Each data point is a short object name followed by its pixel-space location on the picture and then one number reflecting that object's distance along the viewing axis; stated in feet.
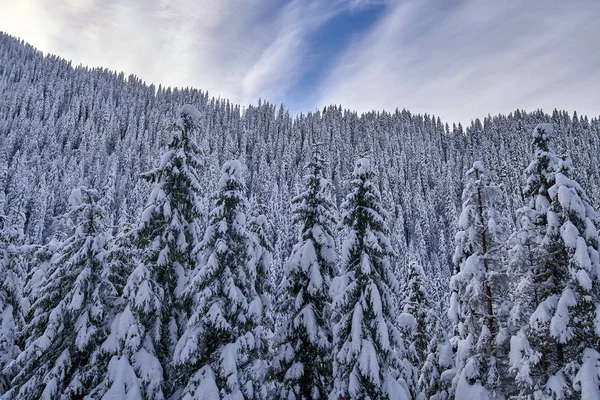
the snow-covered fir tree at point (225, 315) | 39.99
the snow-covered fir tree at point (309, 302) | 46.70
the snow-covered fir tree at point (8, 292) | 51.08
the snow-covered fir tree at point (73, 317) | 41.09
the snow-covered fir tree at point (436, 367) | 49.57
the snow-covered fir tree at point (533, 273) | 37.91
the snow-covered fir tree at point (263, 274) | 49.88
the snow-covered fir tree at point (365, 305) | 42.96
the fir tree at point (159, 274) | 39.86
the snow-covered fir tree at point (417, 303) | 72.18
